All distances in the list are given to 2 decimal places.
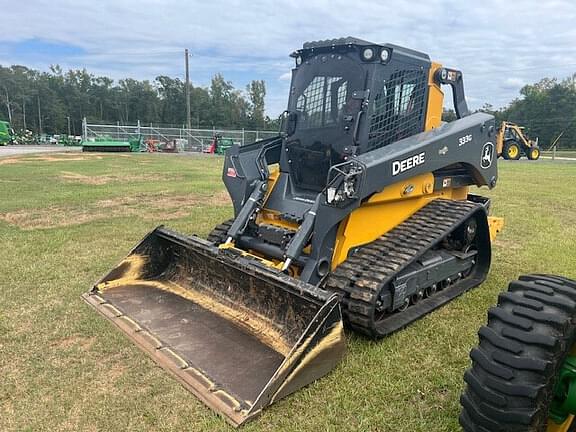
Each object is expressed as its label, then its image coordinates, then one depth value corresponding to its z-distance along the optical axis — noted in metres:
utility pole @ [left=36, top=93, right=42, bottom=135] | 85.12
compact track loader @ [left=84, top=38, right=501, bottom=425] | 3.48
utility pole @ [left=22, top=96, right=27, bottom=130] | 82.81
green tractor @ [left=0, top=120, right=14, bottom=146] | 38.46
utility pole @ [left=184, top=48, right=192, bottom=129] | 42.59
